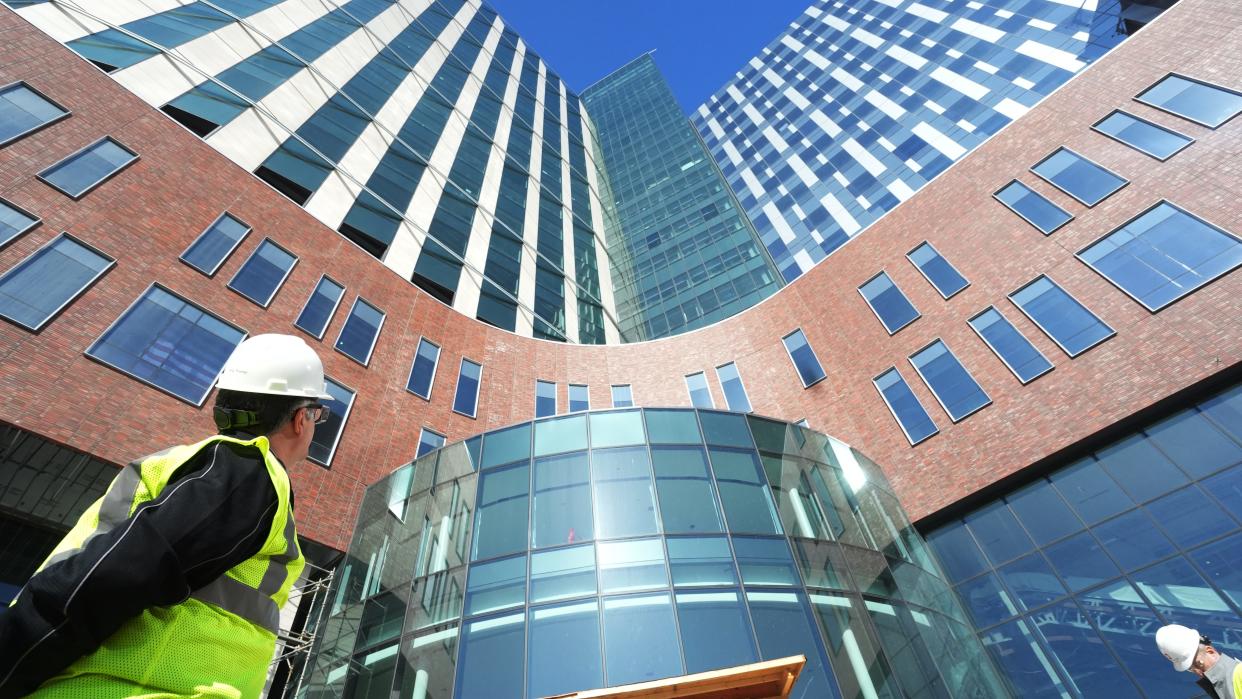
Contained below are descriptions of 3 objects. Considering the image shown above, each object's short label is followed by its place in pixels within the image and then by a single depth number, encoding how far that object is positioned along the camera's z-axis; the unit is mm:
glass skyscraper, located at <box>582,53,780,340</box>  36812
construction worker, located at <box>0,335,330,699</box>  1973
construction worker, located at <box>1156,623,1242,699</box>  5113
